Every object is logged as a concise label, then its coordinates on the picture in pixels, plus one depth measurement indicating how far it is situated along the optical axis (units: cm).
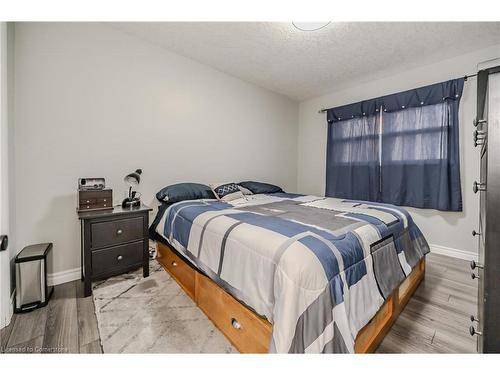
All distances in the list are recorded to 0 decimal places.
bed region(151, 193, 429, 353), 90
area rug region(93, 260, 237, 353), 122
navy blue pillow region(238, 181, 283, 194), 303
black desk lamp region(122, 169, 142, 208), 208
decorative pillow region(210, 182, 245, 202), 243
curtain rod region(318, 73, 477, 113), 377
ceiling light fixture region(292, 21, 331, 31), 193
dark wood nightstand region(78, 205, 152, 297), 167
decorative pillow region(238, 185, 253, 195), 293
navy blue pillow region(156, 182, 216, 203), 226
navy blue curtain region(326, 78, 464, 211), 256
